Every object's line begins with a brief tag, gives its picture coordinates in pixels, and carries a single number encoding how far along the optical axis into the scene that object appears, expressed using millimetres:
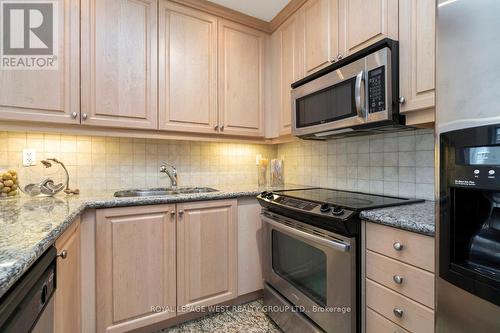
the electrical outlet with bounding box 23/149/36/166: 1689
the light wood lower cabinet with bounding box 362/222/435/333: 926
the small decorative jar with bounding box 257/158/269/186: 2354
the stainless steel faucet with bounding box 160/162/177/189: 2105
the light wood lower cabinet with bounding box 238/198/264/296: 1897
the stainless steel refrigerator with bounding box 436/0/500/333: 605
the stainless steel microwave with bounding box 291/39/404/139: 1252
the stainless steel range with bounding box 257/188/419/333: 1167
